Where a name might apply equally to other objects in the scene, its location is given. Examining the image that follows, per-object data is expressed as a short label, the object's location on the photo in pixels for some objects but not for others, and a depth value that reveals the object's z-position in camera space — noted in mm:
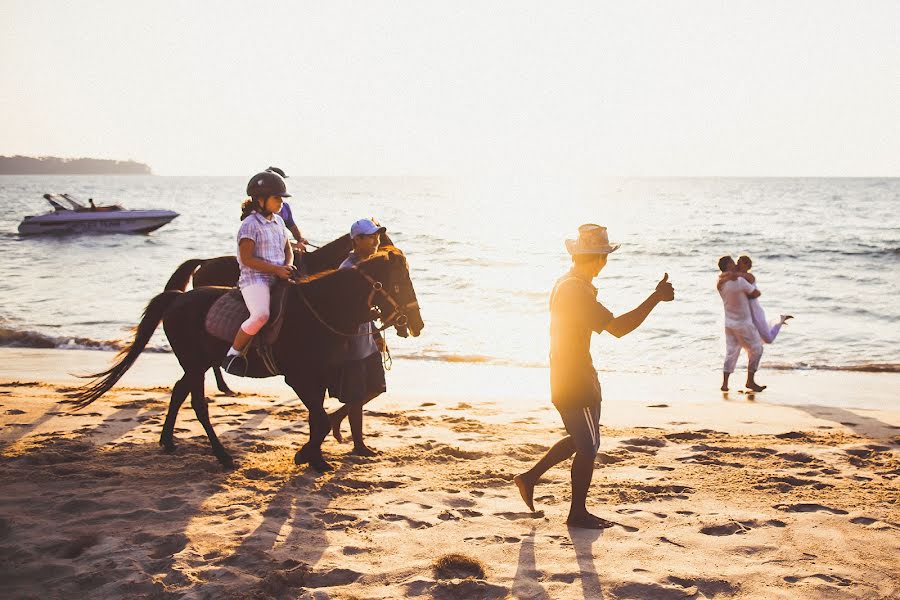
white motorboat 41938
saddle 6617
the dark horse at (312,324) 6371
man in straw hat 5082
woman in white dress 11086
